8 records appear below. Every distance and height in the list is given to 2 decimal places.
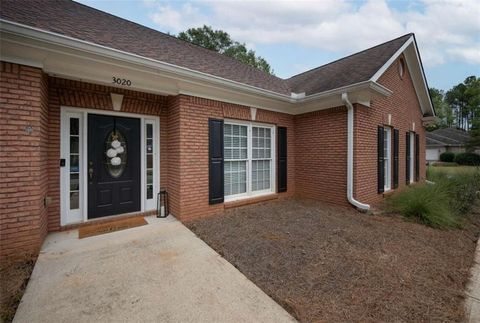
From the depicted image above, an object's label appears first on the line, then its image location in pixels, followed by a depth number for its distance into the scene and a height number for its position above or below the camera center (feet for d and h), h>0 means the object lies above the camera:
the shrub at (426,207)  16.15 -3.62
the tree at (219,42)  71.82 +41.14
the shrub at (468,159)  77.12 +1.13
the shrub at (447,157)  87.45 +2.11
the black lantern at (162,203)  15.84 -2.96
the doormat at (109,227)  12.66 -4.01
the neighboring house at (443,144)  97.14 +8.17
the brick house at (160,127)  10.19 +2.66
